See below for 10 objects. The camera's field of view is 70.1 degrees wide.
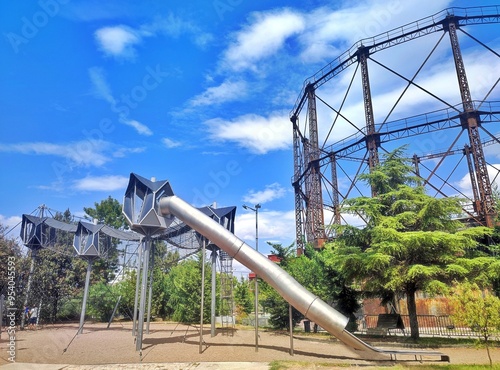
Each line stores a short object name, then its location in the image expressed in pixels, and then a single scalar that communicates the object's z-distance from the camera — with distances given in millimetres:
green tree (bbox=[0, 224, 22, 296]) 26203
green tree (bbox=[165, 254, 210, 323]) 29688
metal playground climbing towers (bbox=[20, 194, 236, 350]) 22319
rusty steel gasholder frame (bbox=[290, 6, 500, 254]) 28844
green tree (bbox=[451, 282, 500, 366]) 9992
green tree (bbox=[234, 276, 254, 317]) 33969
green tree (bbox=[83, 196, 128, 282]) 50253
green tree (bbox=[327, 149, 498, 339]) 16672
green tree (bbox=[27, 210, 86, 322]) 27122
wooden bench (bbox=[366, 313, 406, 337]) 19188
